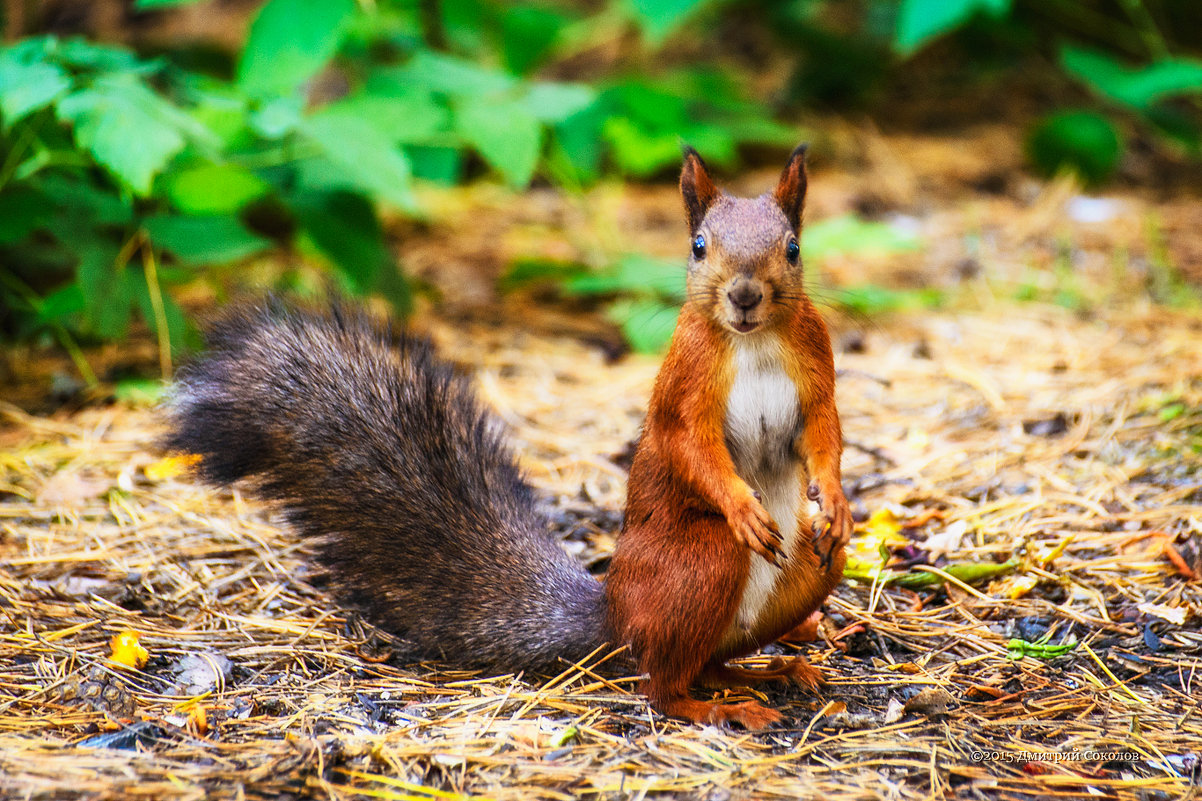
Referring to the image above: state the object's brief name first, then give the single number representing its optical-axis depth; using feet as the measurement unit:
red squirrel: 11.20
